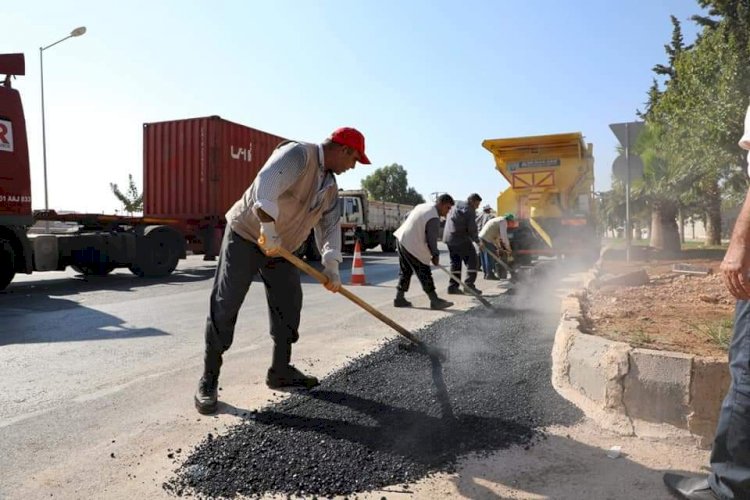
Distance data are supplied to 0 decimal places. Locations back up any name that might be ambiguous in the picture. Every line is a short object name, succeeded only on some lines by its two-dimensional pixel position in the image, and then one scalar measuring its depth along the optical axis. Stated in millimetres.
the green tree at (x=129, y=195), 31781
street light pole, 17609
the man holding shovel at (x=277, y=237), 3131
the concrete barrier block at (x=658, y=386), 2703
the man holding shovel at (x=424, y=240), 7051
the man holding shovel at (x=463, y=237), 8492
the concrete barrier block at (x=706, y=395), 2635
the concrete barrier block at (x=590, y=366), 2994
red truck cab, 8211
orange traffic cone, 10515
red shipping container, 13234
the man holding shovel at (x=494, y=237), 10094
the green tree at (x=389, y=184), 62875
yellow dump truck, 11172
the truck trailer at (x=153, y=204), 8422
